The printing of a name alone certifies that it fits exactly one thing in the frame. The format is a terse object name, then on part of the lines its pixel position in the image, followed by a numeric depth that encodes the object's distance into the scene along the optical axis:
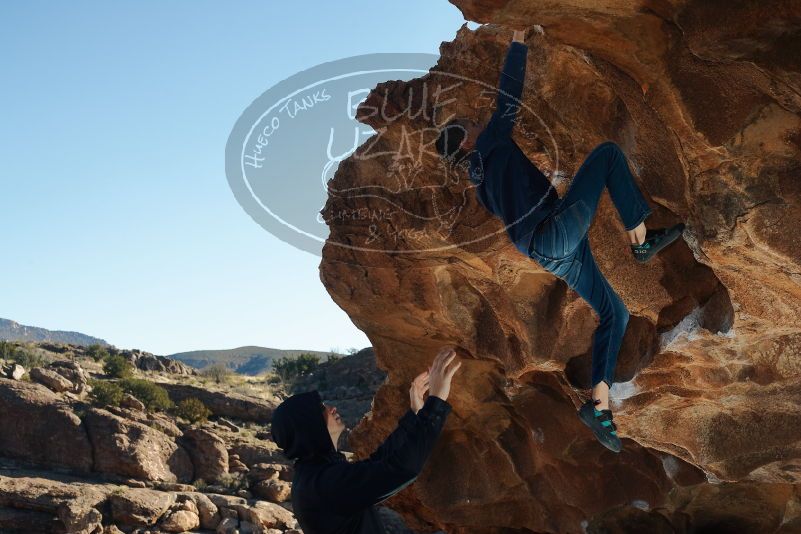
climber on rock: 4.84
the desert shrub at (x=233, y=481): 20.81
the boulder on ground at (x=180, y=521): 17.17
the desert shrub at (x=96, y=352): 37.62
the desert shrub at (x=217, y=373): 41.75
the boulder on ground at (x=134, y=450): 19.94
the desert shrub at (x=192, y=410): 27.14
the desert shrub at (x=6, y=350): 33.59
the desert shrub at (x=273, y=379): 44.87
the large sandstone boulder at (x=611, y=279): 4.95
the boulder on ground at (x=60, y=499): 16.56
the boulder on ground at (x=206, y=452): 21.55
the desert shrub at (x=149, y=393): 27.67
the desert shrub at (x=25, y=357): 32.47
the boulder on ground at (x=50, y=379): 23.80
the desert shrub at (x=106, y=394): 23.64
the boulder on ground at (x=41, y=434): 19.91
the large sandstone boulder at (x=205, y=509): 17.92
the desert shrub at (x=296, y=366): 43.09
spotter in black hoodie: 3.39
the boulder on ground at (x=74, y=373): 25.21
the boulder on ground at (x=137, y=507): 17.09
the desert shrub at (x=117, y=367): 32.62
